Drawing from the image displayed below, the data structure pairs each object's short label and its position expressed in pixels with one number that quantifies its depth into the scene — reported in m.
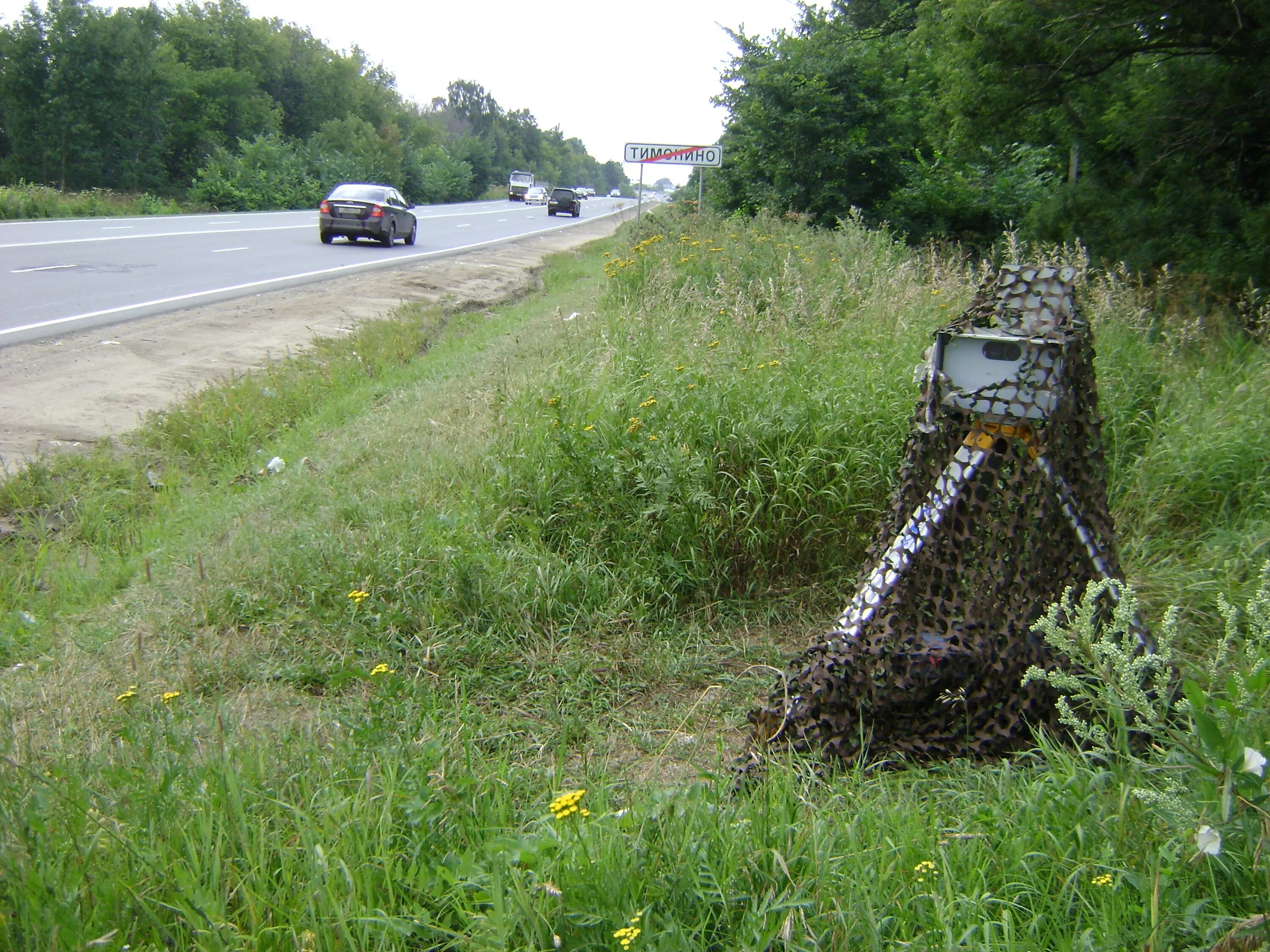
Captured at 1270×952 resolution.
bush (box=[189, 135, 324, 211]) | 42.84
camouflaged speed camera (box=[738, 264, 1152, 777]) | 2.79
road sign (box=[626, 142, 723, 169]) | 15.76
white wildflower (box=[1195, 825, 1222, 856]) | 1.75
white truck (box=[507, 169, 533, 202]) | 73.56
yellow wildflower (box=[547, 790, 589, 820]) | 2.18
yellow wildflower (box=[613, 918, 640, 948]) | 1.88
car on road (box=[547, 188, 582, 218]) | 52.97
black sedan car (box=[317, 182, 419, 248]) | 23.98
